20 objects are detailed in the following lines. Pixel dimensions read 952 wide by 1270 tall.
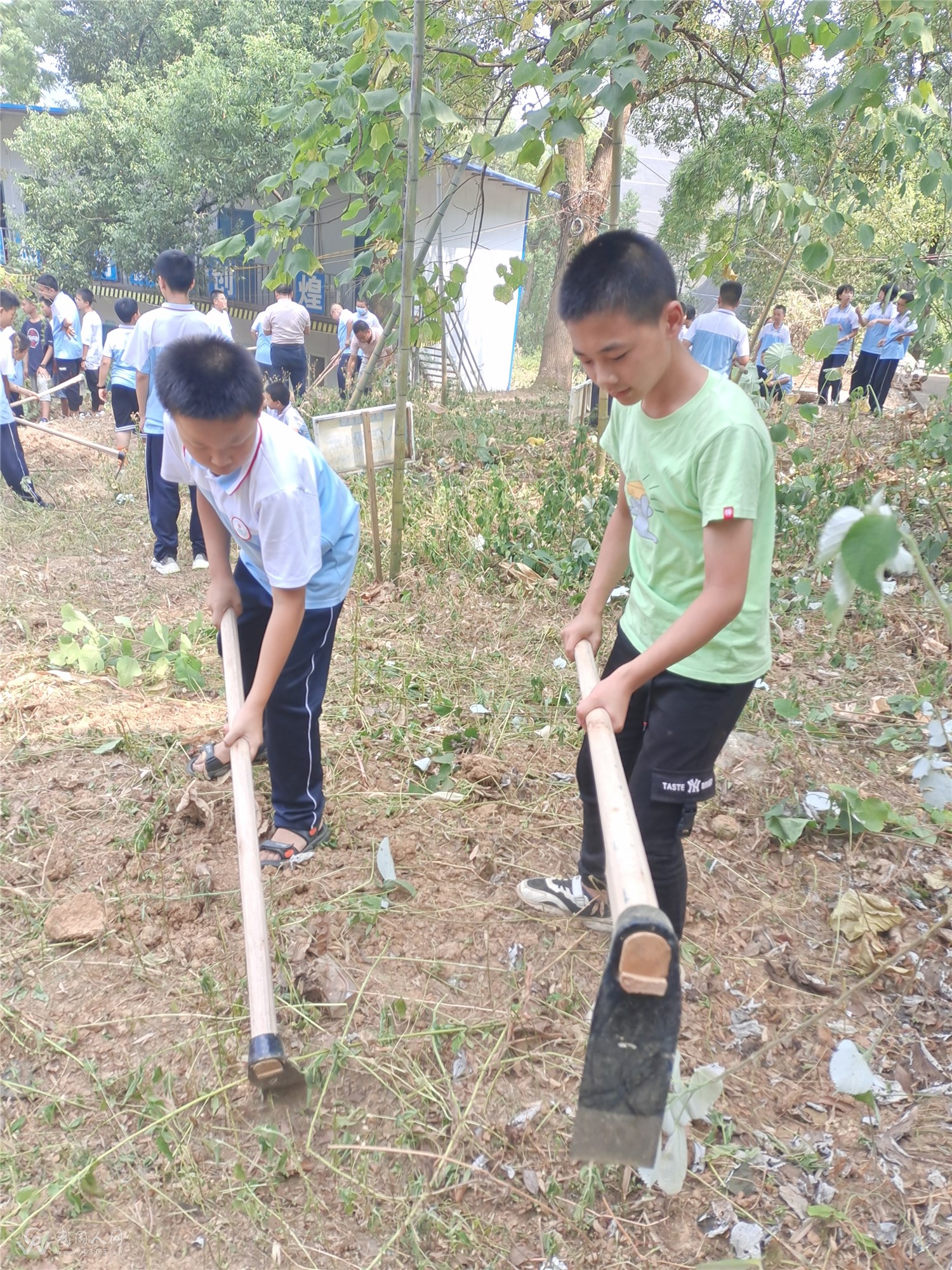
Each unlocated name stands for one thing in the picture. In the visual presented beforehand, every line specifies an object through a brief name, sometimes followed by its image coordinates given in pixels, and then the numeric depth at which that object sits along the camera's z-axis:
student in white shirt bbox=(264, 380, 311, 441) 4.97
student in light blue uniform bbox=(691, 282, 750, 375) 6.10
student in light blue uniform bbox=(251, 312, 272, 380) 8.75
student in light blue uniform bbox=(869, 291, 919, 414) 7.92
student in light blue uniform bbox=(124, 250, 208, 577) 4.64
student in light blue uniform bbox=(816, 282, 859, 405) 9.25
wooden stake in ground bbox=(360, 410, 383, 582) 4.42
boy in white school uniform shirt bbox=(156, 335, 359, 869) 1.93
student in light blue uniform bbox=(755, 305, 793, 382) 9.74
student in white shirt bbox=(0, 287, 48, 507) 6.38
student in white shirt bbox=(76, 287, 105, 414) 9.70
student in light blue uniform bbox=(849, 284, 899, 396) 9.31
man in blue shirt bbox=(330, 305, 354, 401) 10.82
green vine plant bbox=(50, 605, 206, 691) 3.57
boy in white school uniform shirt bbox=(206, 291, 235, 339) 7.59
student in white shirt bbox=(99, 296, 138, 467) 6.87
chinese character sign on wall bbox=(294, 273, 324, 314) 15.62
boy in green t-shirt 1.51
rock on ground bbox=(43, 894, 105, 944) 2.26
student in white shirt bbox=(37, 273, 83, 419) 9.30
